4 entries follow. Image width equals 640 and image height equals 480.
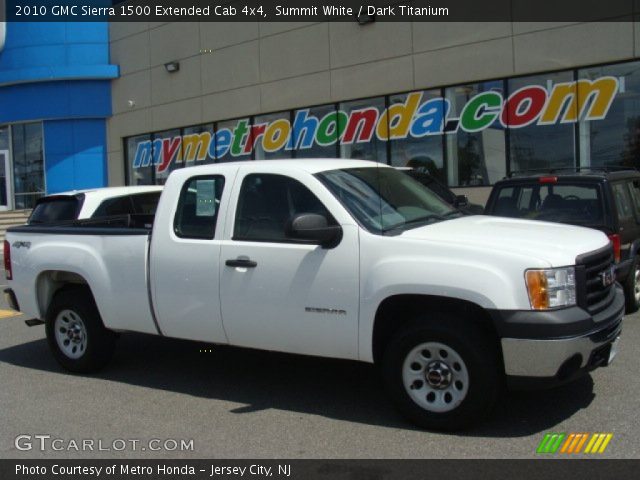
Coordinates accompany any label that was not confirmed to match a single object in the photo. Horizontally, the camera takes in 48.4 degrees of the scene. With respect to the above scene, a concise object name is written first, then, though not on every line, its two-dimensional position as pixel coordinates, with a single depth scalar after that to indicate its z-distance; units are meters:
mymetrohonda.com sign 15.12
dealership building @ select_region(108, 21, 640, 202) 14.95
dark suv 7.73
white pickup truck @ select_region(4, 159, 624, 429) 4.58
